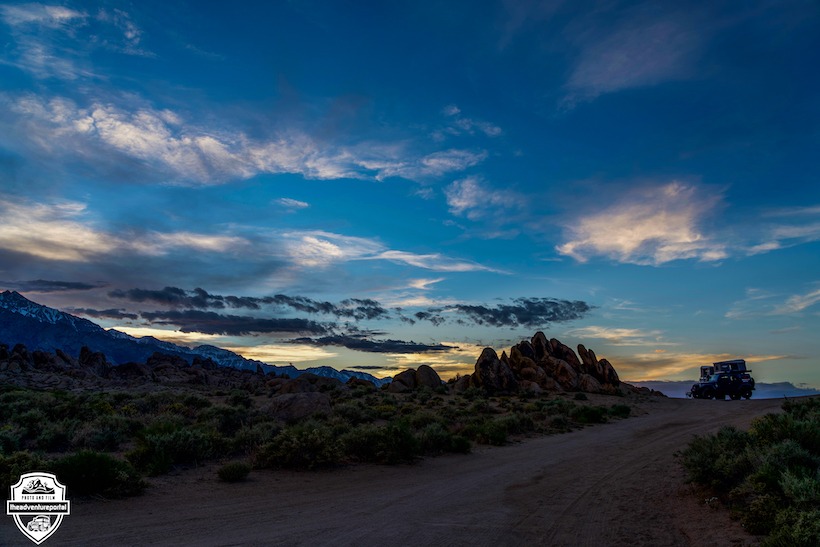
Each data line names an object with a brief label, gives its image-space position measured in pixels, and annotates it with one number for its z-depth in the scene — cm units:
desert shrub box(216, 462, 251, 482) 1249
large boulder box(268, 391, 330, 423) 2131
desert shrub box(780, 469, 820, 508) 710
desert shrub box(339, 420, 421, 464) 1557
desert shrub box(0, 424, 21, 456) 1341
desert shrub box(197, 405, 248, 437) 1920
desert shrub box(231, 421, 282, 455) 1574
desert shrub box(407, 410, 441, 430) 2283
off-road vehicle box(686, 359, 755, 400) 4691
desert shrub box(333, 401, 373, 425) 2264
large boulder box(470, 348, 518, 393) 4784
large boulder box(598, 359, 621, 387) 5625
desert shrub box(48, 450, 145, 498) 1021
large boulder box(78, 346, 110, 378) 7078
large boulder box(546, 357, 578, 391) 5085
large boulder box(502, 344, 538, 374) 5291
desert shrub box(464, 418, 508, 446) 2056
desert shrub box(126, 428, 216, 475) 1298
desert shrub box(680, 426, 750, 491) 995
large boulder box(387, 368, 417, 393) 4886
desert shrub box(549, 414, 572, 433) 2602
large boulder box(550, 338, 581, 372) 5625
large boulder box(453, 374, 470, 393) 4883
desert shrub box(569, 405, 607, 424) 2986
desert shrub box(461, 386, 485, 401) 4153
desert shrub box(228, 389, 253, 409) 3060
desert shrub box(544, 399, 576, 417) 3045
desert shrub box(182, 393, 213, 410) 2665
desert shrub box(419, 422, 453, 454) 1741
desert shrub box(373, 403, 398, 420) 2581
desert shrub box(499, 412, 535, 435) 2369
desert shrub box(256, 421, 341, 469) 1411
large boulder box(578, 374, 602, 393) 5097
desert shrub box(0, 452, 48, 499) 989
